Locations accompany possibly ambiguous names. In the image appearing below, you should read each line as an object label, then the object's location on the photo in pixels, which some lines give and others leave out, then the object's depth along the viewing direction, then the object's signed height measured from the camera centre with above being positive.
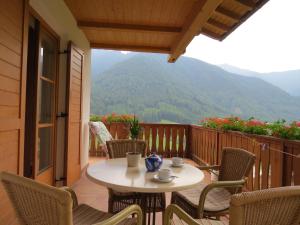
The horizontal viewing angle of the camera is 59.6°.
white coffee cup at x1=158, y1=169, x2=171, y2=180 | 1.67 -0.40
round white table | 1.55 -0.44
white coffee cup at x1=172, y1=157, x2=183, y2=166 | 2.23 -0.41
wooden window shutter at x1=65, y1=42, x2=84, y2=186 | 3.60 -0.06
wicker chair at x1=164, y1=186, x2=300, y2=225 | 0.97 -0.36
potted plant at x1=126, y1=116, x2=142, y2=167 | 2.10 -0.34
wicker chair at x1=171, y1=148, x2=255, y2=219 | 1.94 -0.65
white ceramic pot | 2.10 -0.38
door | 2.88 +0.01
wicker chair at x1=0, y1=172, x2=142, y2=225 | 1.06 -0.41
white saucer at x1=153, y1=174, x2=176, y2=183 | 1.66 -0.43
